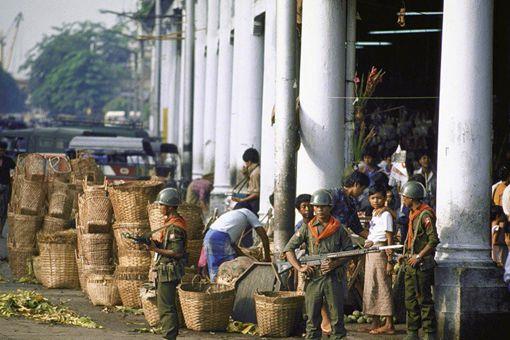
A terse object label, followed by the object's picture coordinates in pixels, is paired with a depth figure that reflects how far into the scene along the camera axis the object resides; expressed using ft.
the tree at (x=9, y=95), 569.23
